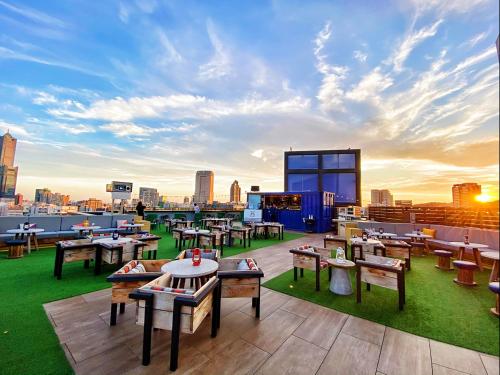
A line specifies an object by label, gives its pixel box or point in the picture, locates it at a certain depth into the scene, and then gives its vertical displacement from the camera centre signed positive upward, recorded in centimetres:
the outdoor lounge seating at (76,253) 405 -122
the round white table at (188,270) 237 -91
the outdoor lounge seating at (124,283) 249 -111
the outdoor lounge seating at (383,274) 310 -113
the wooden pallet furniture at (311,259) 388 -117
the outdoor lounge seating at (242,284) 277 -118
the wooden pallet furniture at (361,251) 479 -119
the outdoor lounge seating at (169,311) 190 -112
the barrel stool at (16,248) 521 -147
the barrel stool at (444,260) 510 -139
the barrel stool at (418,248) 666 -143
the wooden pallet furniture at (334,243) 540 -107
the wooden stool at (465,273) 402 -136
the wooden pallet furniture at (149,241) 506 -111
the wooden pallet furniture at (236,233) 752 -123
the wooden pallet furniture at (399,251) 498 -114
